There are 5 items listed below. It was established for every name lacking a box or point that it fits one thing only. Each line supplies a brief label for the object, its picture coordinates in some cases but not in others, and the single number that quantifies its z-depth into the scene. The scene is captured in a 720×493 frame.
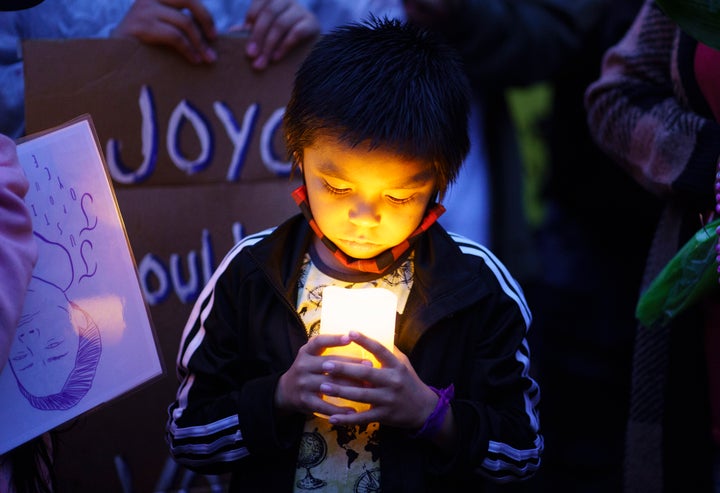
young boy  2.10
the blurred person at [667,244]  2.31
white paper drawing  2.12
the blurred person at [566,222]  2.85
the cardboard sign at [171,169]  2.37
